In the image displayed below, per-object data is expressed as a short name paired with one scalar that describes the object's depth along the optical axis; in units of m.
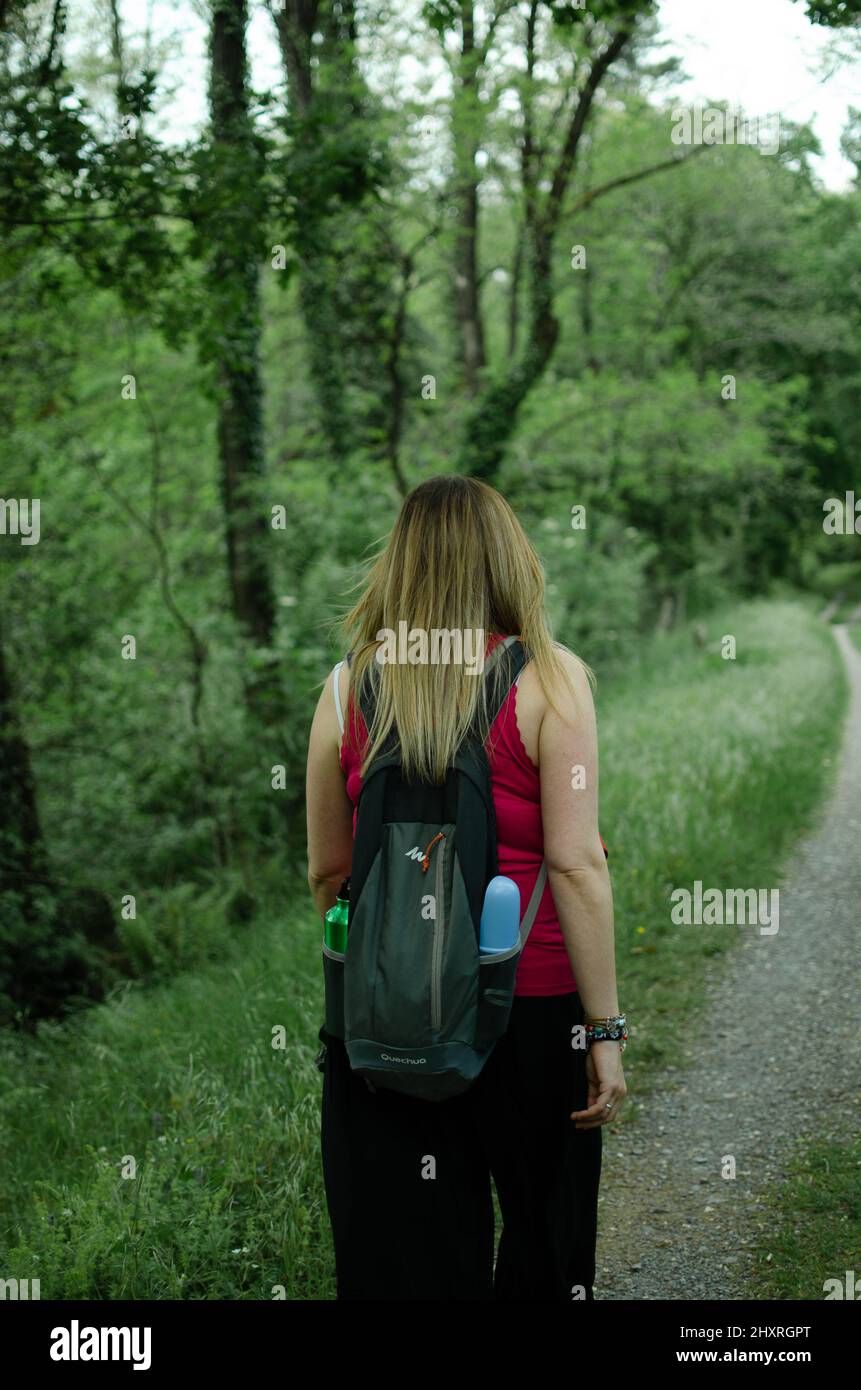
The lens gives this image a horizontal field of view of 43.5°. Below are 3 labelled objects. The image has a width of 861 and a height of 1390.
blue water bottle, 2.14
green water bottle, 2.30
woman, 2.24
